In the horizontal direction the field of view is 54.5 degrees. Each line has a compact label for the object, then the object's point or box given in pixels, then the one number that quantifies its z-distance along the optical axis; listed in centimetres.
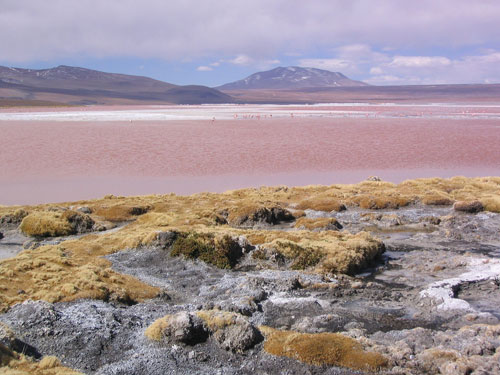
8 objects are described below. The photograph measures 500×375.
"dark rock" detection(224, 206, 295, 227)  1610
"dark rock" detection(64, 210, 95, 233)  1526
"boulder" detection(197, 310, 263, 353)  747
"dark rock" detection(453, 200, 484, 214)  1711
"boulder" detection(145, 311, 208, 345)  753
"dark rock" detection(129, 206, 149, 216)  1731
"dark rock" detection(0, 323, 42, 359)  693
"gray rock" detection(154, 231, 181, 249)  1255
